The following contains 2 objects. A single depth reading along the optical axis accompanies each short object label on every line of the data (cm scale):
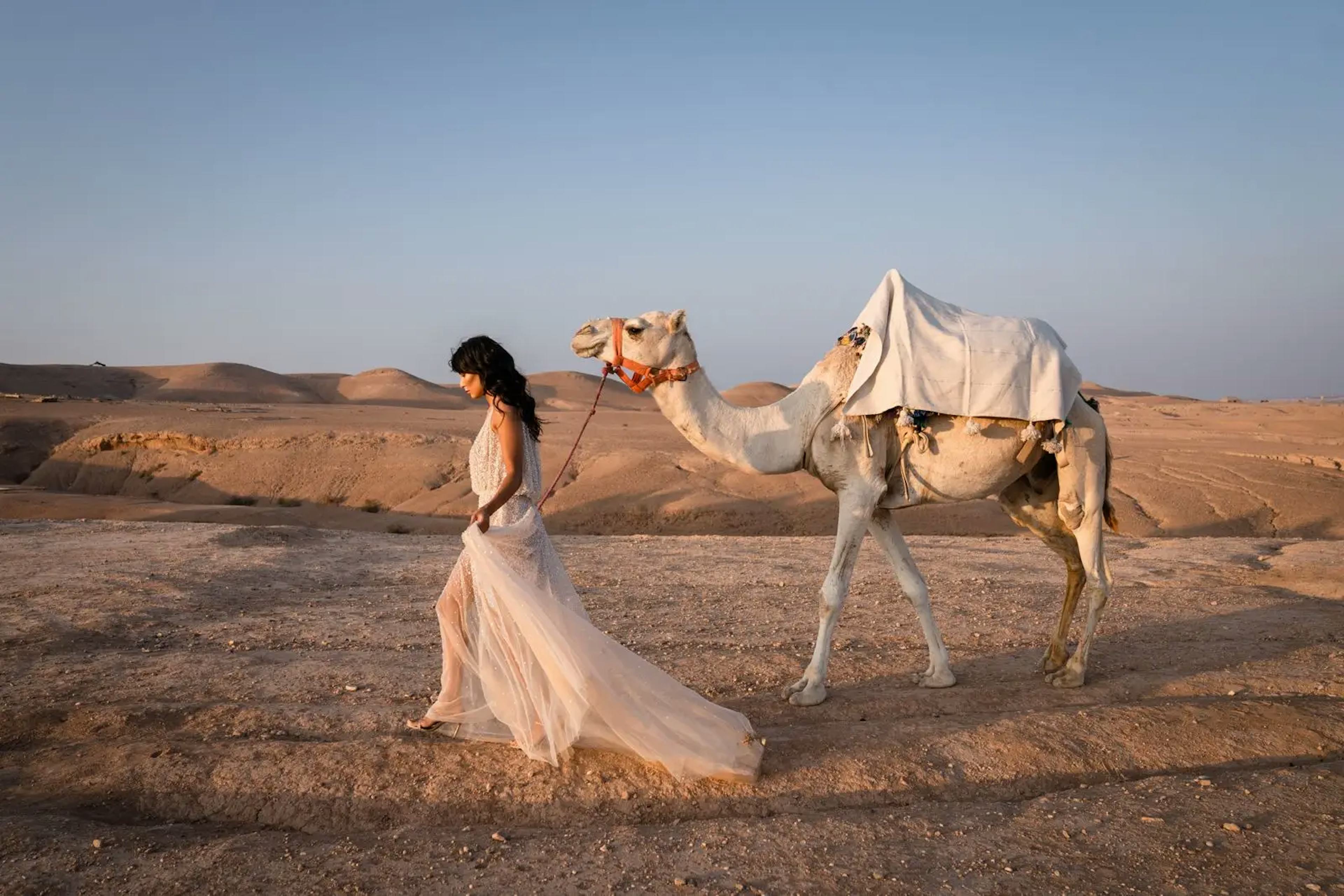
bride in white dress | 473
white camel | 598
